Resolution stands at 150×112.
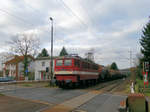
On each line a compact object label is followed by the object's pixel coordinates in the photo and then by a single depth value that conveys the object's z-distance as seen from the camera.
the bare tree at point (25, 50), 45.09
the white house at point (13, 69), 62.89
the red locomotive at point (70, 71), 18.44
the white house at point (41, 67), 48.56
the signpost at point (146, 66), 16.75
